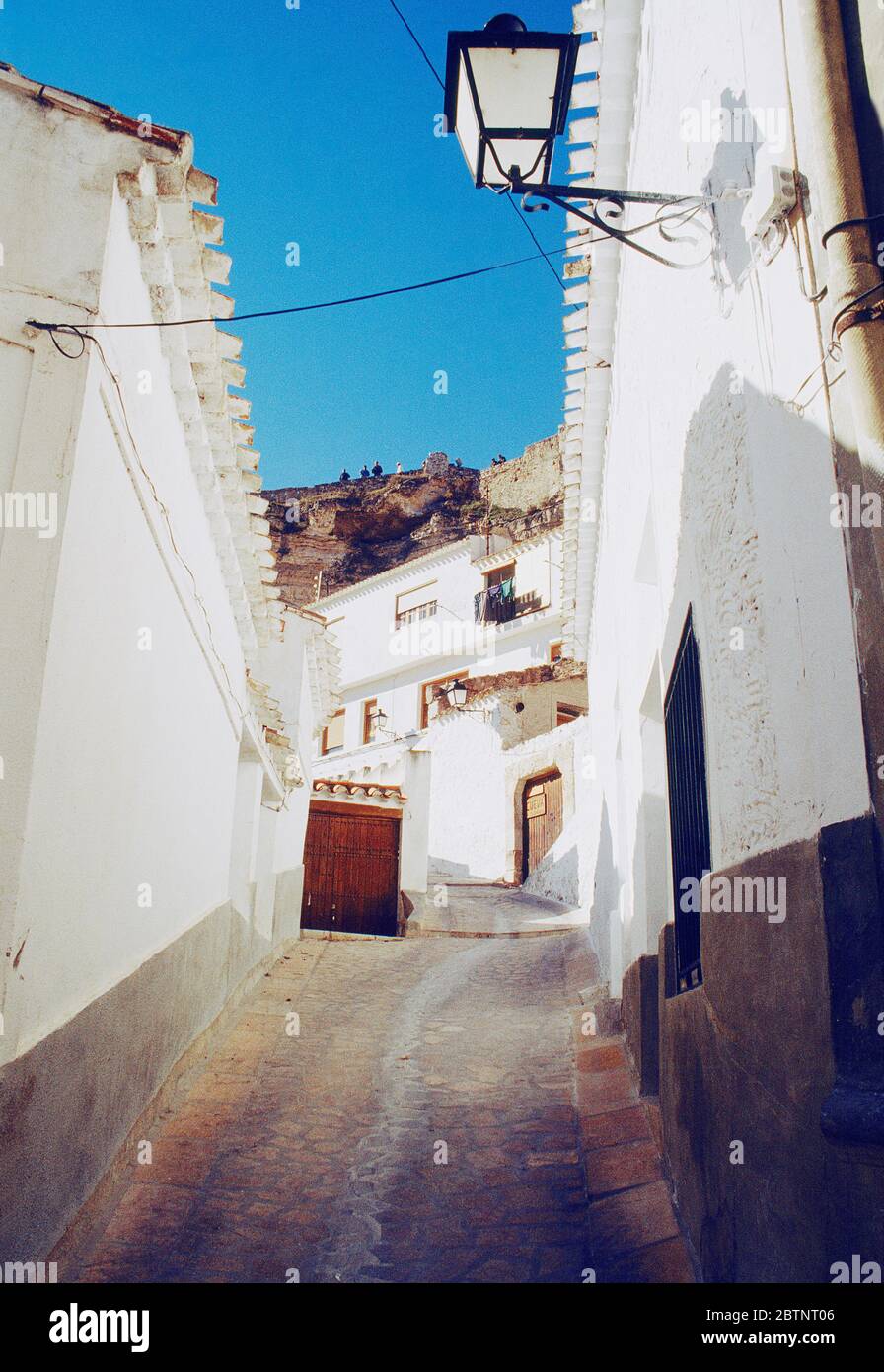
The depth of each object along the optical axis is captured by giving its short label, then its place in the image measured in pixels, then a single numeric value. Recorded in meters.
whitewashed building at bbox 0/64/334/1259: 3.49
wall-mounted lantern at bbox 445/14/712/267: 3.46
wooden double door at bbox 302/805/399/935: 15.45
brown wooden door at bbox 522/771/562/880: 21.39
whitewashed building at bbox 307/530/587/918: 22.30
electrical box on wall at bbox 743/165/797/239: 2.87
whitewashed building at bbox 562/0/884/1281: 2.29
